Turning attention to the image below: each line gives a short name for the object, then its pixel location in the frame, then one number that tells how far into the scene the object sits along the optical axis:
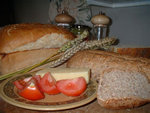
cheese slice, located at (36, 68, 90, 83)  0.33
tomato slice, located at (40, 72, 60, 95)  0.29
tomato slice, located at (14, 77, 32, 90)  0.31
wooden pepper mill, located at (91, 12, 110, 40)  0.69
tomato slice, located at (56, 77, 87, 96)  0.29
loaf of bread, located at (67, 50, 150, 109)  0.28
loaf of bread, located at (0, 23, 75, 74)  0.45
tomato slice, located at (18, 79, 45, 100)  0.27
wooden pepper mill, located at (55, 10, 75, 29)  0.71
